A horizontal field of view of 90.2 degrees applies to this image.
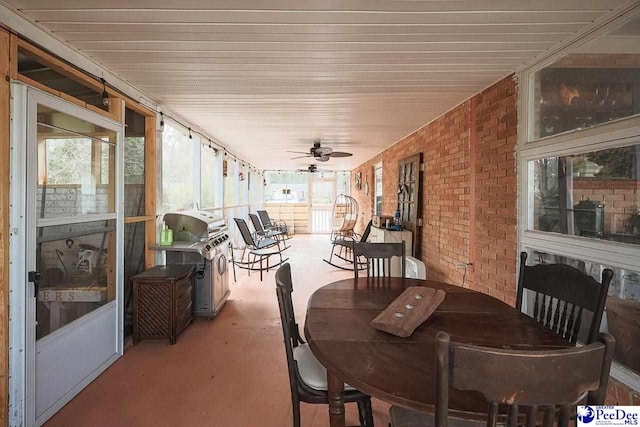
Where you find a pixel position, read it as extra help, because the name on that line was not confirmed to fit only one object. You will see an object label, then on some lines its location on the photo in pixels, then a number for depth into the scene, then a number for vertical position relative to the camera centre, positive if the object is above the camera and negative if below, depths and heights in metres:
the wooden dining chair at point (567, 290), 1.29 -0.36
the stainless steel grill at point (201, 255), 3.17 -0.46
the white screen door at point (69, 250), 1.71 -0.27
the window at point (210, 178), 4.75 +0.49
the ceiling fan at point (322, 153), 4.77 +0.87
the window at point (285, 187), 10.77 +0.75
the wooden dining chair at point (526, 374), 0.66 -0.34
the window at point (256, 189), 8.66 +0.59
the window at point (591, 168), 1.60 +0.26
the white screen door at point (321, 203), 10.77 +0.21
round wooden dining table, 0.90 -0.50
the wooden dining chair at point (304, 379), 1.33 -0.73
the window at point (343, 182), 10.75 +0.93
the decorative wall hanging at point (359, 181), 8.59 +0.79
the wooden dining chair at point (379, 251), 2.34 -0.30
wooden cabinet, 2.66 -0.82
